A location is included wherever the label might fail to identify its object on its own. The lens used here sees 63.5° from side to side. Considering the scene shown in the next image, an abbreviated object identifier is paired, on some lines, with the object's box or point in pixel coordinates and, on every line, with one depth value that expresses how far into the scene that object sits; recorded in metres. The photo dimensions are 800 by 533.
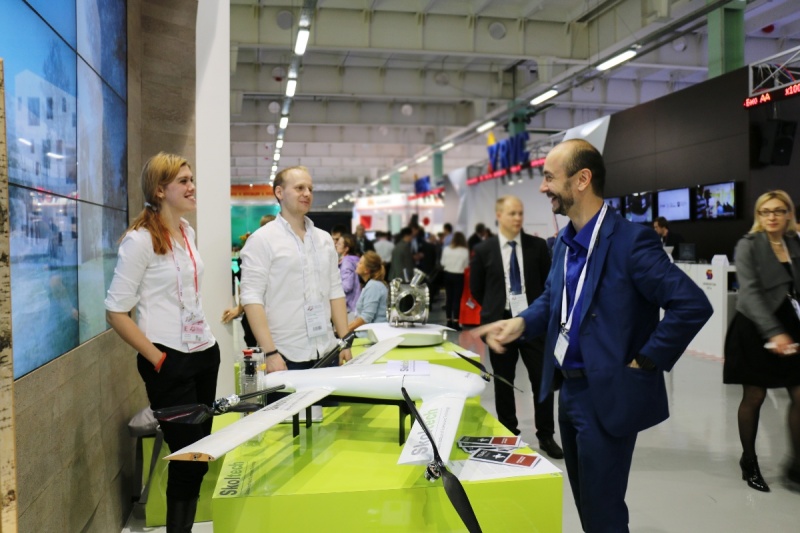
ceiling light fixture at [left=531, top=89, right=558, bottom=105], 11.01
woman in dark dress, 3.22
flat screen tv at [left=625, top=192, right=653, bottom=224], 11.05
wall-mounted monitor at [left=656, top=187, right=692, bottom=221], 10.15
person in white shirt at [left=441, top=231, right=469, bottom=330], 10.12
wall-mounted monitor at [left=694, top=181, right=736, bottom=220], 9.18
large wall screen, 1.99
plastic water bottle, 2.90
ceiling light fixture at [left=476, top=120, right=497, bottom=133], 14.38
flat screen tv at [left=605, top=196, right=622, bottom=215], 11.96
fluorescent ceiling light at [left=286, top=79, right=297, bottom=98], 10.72
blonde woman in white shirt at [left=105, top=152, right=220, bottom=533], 2.14
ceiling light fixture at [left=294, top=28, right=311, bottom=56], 7.92
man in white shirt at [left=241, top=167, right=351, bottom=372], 2.62
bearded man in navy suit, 1.79
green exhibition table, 1.80
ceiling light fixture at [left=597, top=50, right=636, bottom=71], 8.78
